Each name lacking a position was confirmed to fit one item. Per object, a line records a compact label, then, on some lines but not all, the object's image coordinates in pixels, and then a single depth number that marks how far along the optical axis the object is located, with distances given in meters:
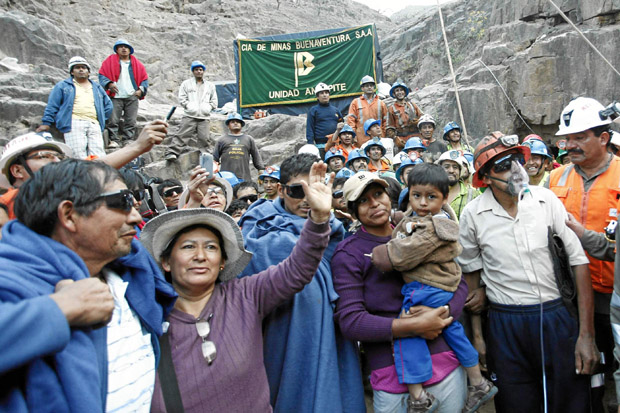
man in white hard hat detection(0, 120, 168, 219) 2.96
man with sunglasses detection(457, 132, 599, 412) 2.58
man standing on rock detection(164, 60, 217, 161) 9.57
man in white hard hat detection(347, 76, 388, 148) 8.31
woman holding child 2.27
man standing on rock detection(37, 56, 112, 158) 7.22
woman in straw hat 1.90
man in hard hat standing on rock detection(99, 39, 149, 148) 8.93
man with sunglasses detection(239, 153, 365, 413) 2.27
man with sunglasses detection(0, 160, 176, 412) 1.26
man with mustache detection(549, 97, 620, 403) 2.85
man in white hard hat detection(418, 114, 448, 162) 6.90
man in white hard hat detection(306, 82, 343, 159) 8.53
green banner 12.11
